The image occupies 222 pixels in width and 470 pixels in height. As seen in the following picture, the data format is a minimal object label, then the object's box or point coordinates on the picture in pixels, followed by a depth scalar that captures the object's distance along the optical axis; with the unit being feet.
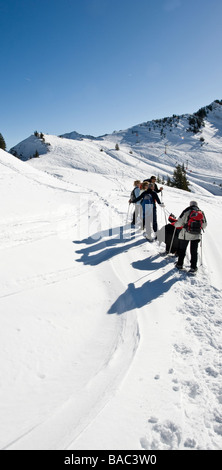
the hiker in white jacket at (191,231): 18.57
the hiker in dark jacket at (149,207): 26.53
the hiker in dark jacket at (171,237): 22.29
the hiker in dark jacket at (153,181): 28.93
